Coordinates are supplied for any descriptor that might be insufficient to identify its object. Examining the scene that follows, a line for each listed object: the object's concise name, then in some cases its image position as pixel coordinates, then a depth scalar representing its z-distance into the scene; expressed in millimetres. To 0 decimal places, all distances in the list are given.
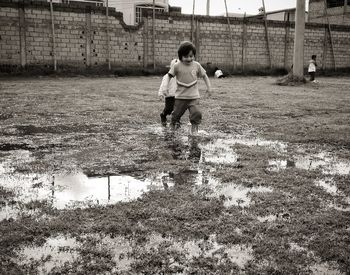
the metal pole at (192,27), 21119
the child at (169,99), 6355
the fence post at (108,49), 18953
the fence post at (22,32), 17016
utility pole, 15281
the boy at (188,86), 5570
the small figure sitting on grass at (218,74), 19516
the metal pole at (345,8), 31778
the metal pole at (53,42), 17641
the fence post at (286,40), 23844
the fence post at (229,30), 22047
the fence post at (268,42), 23056
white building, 28531
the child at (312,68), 17516
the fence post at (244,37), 22594
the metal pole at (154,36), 19938
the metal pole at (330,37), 24953
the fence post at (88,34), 18562
